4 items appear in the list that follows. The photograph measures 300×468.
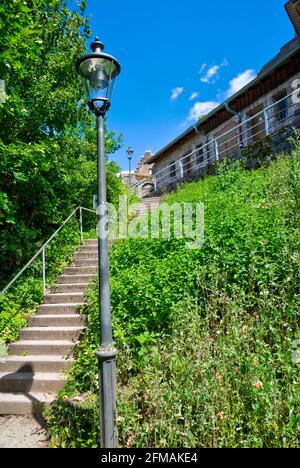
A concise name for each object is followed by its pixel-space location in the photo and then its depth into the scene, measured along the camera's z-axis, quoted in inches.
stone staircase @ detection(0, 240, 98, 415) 161.5
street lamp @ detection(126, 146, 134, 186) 789.4
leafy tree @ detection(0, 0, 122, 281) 204.0
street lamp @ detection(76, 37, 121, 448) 106.0
